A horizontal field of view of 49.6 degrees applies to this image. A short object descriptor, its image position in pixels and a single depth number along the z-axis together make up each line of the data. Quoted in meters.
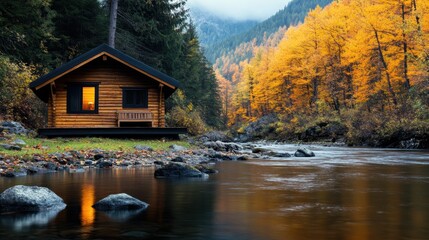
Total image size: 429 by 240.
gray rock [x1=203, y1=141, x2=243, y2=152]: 27.83
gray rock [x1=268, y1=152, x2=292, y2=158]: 24.30
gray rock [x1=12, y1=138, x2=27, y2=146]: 19.08
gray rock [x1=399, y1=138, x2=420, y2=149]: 31.83
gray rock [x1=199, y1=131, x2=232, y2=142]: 42.82
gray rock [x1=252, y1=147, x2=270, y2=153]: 26.81
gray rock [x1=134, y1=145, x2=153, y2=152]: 21.12
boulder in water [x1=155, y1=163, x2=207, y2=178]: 13.52
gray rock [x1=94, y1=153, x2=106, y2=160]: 17.27
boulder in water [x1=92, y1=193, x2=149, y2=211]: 8.26
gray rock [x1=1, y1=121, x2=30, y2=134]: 23.58
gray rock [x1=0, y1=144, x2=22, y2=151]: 17.20
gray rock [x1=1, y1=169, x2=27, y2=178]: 12.56
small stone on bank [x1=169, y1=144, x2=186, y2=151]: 22.55
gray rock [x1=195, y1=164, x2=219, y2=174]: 14.72
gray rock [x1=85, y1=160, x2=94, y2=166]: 16.02
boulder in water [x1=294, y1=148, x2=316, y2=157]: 24.31
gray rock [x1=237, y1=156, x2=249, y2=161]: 21.47
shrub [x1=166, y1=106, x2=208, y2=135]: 39.22
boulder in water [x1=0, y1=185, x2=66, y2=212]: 8.04
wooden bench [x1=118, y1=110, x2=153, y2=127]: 27.93
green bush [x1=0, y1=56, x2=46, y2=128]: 25.61
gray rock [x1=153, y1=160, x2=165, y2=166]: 17.41
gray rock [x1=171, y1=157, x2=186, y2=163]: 17.73
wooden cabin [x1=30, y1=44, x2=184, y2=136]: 27.27
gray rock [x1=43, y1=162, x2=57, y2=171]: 14.50
